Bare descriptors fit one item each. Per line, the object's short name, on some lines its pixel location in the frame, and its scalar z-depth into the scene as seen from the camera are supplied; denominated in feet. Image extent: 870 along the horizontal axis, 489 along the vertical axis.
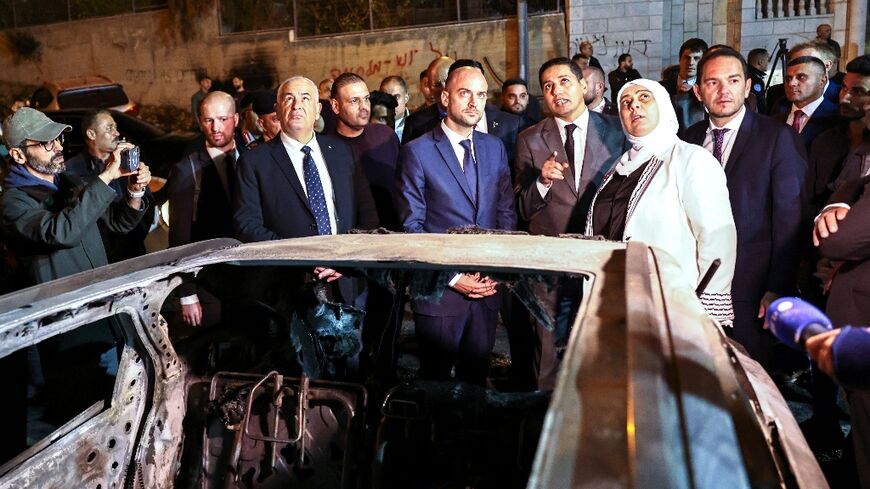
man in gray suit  12.85
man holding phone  14.03
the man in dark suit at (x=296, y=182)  12.61
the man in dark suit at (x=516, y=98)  20.61
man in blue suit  11.55
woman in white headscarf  10.21
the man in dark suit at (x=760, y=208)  11.45
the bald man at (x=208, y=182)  14.15
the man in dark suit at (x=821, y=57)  16.98
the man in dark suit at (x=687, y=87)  17.69
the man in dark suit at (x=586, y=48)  41.11
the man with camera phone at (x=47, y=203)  11.32
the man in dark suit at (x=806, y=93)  15.75
